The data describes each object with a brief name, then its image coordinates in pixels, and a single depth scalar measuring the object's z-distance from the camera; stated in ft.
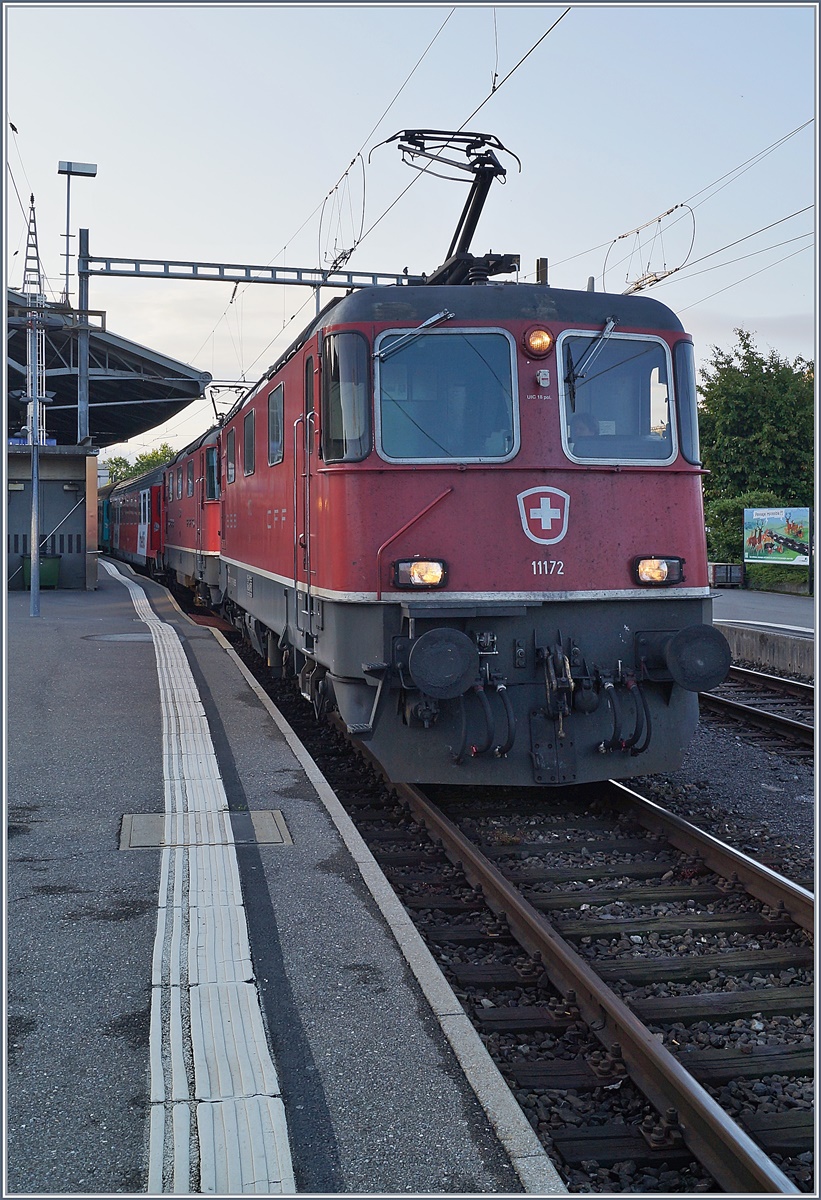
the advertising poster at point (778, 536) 80.02
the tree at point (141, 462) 366.84
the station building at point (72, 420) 77.92
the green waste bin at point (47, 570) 78.74
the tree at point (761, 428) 108.88
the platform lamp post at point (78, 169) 83.35
